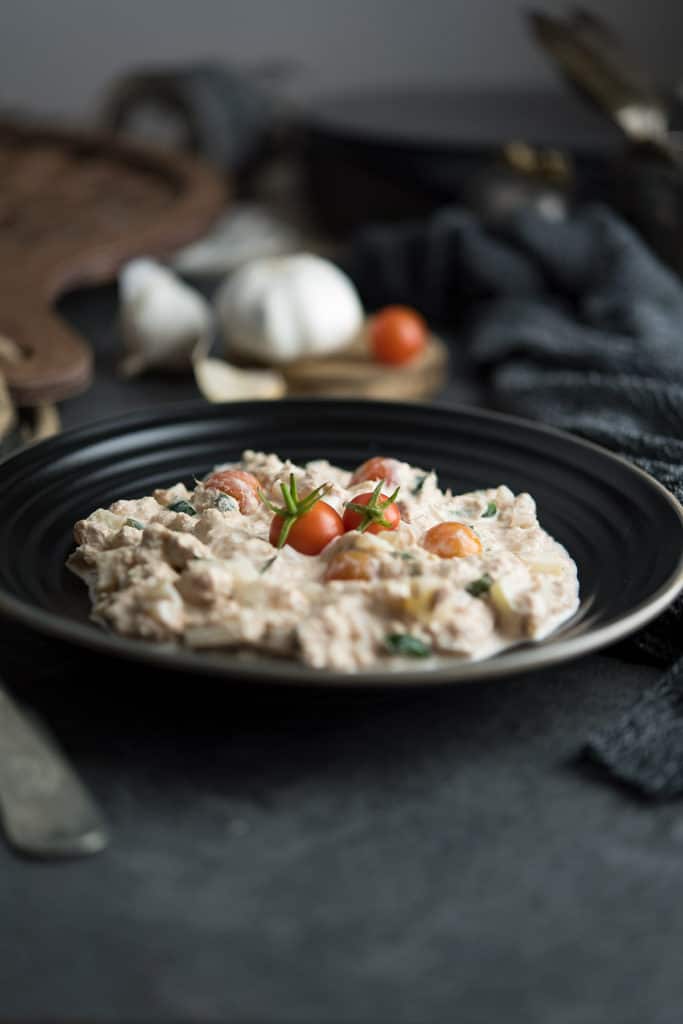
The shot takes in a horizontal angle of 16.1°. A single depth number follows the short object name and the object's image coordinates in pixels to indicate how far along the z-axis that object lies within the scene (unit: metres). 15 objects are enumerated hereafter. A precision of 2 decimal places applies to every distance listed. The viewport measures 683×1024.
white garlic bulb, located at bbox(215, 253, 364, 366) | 1.04
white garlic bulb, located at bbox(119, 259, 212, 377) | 1.05
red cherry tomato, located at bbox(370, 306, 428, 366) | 1.04
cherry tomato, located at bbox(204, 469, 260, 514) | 0.77
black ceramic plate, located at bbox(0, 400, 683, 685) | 0.68
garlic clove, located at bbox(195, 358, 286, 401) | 1.00
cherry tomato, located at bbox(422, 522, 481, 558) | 0.74
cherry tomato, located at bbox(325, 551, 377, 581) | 0.72
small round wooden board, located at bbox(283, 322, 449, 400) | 1.03
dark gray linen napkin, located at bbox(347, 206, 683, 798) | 0.94
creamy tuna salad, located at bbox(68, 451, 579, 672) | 0.70
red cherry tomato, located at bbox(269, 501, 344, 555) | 0.74
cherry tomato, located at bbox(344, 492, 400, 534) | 0.75
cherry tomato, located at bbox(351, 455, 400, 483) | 0.80
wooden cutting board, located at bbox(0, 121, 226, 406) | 0.98
